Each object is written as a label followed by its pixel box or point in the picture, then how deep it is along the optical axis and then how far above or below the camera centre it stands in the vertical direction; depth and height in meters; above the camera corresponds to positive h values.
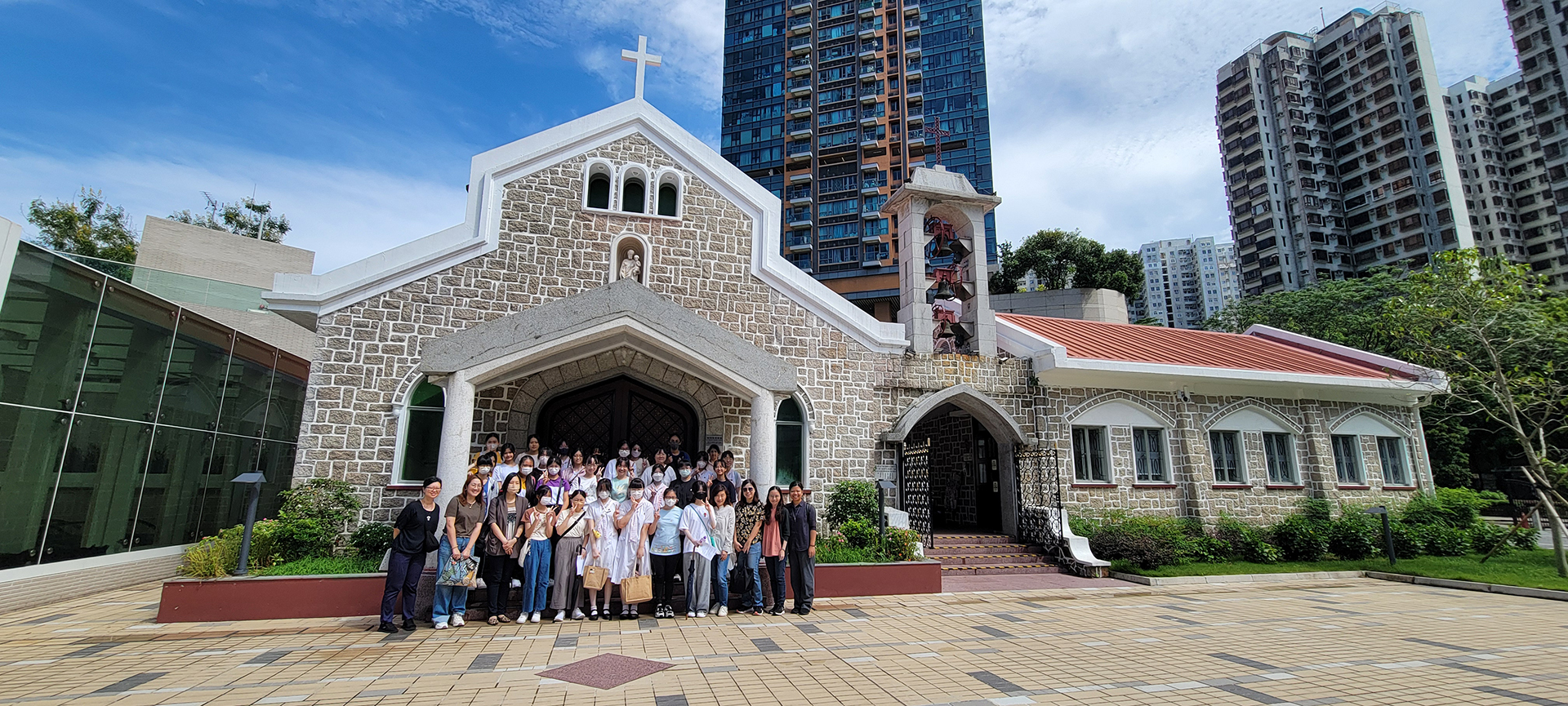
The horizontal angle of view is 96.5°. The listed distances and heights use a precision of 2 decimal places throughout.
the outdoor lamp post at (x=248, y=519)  8.07 -0.35
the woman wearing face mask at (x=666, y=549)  8.12 -0.65
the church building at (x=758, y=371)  10.42 +2.17
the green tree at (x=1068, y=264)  38.91 +13.10
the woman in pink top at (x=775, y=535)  8.59 -0.51
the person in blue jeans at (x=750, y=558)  8.53 -0.79
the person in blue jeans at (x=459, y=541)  7.45 -0.53
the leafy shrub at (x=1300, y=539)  13.77 -0.83
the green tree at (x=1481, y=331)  13.22 +3.35
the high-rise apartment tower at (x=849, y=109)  54.28 +30.85
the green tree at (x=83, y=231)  25.23 +9.35
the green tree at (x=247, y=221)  29.28 +11.32
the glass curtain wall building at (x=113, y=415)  8.40 +1.04
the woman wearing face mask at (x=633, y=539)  7.97 -0.53
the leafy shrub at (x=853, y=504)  11.59 -0.17
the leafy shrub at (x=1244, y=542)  13.45 -0.88
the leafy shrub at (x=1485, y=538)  15.29 -0.87
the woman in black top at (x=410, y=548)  7.29 -0.60
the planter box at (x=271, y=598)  7.75 -1.21
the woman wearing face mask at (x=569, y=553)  7.82 -0.68
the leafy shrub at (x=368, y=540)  9.36 -0.67
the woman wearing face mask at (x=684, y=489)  8.61 +0.04
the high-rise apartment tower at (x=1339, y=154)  57.97 +30.43
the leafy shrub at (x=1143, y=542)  12.41 -0.83
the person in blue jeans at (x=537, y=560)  7.72 -0.75
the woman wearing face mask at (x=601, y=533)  7.89 -0.47
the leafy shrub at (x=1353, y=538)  14.12 -0.82
